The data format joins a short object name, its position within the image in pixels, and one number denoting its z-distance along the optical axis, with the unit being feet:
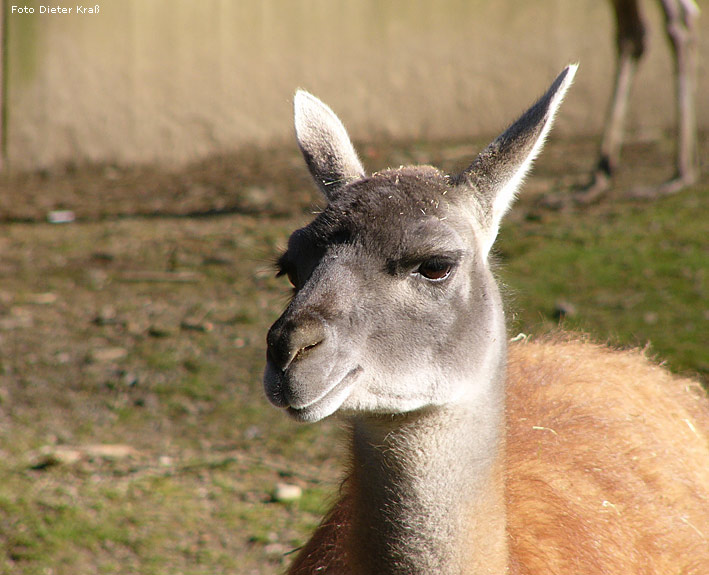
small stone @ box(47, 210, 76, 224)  49.60
